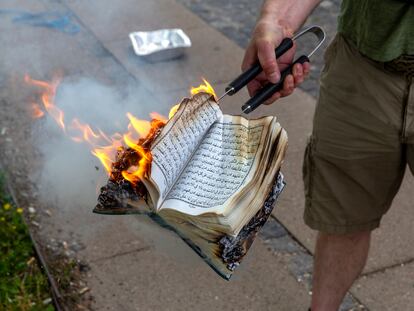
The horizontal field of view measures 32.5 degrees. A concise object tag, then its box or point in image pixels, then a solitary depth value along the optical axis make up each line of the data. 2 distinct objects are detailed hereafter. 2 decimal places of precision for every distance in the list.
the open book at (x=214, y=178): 1.77
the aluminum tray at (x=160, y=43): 5.09
